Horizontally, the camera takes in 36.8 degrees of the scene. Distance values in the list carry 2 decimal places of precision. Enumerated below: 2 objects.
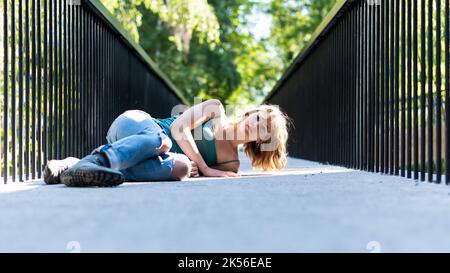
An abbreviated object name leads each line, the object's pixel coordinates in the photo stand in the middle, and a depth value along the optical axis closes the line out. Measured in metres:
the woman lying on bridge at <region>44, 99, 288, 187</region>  4.11
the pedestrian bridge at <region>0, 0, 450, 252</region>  2.23
